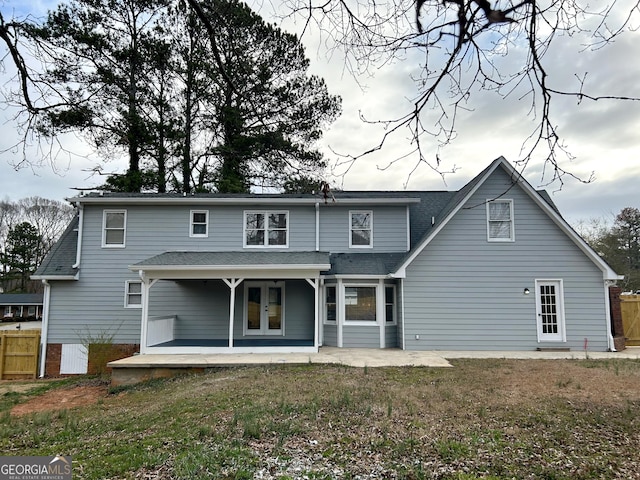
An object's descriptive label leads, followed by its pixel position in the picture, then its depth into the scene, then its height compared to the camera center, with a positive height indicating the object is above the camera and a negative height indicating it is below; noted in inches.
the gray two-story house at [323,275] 478.6 +21.5
